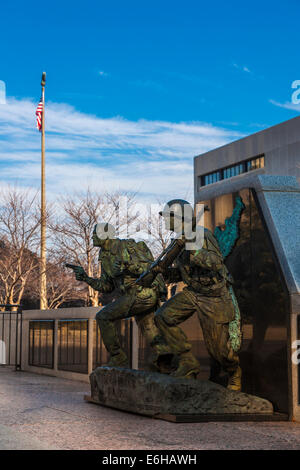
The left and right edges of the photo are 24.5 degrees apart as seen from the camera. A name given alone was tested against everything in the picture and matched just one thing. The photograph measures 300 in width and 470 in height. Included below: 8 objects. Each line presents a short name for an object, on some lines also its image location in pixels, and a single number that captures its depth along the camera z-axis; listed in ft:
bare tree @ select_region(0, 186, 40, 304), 103.24
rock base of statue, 25.05
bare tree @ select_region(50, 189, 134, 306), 107.55
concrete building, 25.35
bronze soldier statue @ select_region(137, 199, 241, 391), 26.12
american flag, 109.70
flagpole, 99.72
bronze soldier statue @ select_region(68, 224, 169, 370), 30.45
